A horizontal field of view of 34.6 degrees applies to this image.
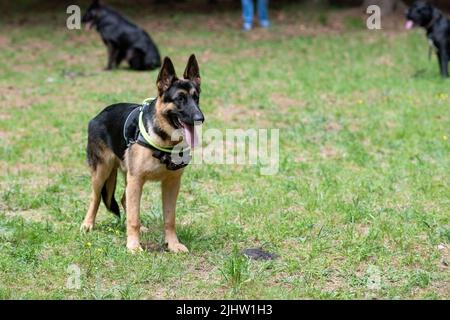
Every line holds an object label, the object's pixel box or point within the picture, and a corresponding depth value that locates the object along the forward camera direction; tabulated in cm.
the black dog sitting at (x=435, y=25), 1299
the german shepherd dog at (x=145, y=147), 540
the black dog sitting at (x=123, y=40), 1390
